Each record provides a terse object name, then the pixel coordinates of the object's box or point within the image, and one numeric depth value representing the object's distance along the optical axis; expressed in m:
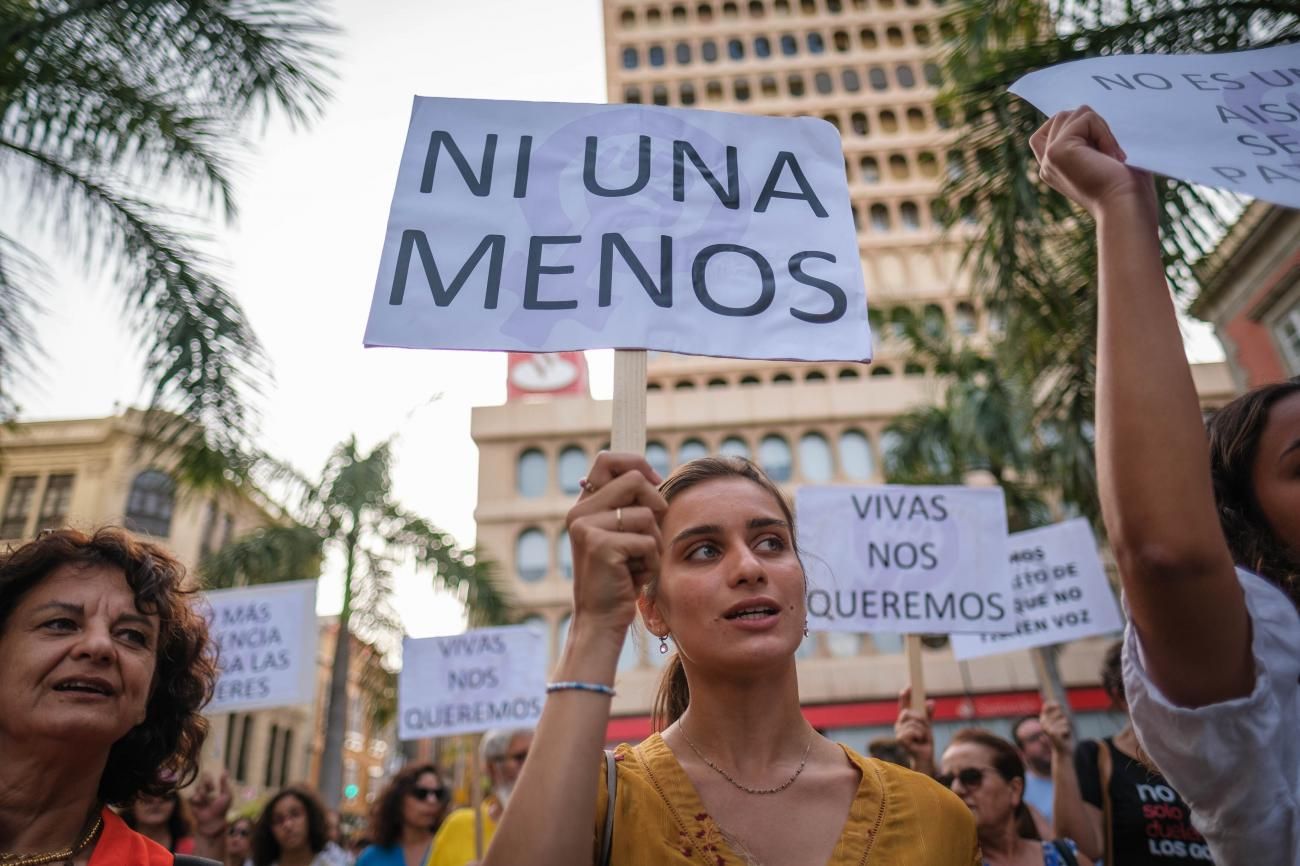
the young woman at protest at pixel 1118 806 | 3.11
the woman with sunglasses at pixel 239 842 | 5.99
